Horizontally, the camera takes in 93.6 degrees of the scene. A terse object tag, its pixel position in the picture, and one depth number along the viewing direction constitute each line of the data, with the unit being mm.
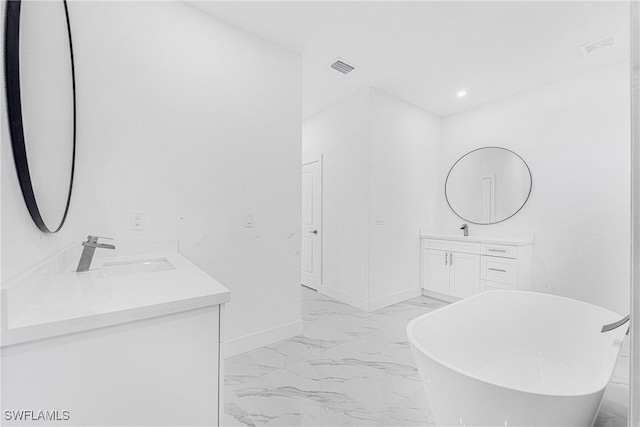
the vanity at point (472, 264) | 3143
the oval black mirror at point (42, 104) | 870
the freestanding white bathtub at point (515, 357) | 1147
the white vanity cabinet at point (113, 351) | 660
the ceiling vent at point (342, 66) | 2836
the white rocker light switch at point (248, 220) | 2340
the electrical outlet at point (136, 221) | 1846
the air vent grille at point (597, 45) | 2424
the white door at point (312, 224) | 4180
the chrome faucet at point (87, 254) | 1298
